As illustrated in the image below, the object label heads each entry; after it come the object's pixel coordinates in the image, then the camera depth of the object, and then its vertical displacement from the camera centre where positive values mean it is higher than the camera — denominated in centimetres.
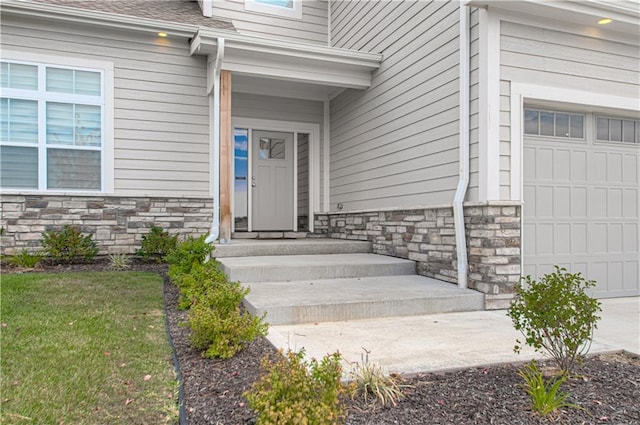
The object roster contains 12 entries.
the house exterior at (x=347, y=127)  449 +120
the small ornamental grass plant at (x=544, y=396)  210 -89
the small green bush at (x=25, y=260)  579 -60
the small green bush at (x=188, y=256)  496 -47
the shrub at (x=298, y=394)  172 -75
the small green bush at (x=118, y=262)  609 -67
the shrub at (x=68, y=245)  605 -42
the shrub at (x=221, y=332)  278 -77
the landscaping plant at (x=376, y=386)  220 -89
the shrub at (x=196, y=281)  386 -64
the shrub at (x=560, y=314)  238 -54
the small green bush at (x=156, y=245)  648 -44
